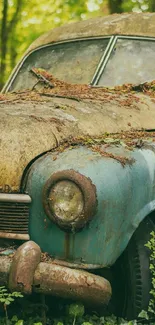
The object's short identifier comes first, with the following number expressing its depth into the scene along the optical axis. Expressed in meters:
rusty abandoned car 3.42
